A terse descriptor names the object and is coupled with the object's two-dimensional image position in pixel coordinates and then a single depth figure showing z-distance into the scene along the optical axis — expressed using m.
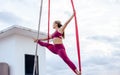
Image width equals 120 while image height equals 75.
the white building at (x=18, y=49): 4.65
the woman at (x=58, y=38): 2.93
